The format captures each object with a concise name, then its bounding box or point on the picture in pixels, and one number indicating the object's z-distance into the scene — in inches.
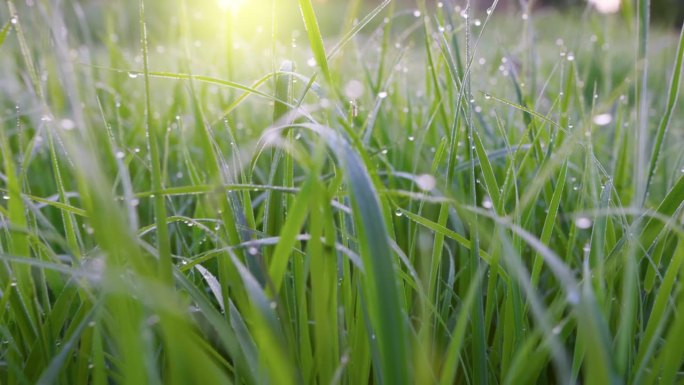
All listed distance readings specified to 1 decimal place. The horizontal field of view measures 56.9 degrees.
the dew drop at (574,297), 12.6
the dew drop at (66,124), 18.8
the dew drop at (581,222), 20.4
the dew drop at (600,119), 20.3
